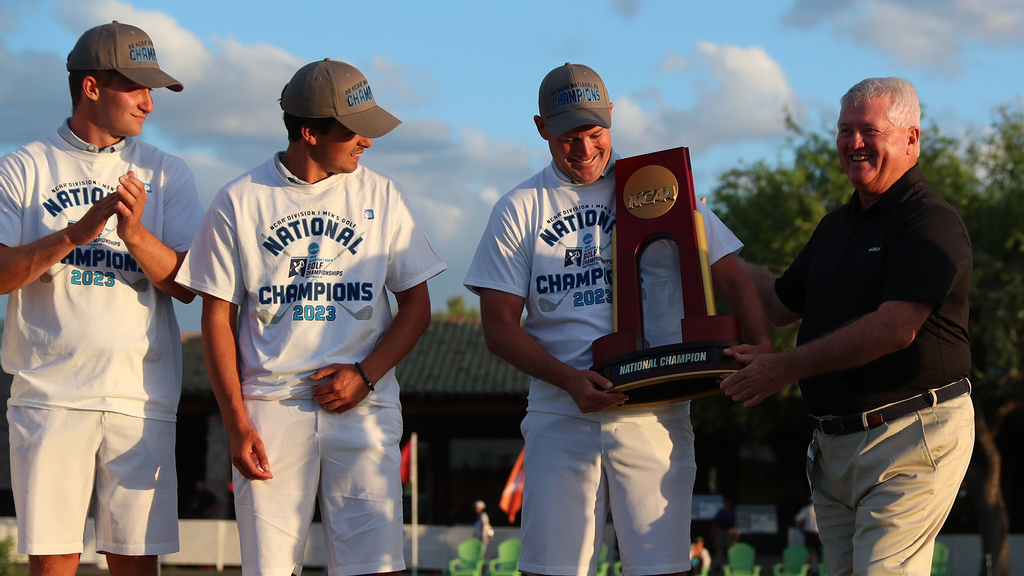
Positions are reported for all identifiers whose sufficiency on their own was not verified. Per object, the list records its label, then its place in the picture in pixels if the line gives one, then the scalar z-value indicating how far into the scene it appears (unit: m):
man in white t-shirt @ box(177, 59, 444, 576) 3.35
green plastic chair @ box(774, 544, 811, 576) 18.94
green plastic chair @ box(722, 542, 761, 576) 18.20
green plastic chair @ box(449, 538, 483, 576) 18.95
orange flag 17.08
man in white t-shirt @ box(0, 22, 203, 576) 3.37
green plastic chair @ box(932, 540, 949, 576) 18.53
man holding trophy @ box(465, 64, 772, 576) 3.45
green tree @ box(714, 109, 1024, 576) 17.39
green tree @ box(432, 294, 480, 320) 77.31
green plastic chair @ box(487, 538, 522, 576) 18.22
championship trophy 3.22
